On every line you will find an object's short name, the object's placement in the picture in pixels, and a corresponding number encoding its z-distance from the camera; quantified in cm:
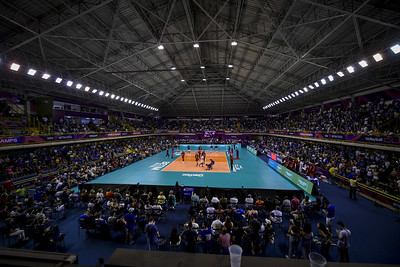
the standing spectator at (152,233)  664
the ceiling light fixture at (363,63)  1405
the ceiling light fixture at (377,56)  1263
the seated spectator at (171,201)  1079
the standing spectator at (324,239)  625
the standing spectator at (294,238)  621
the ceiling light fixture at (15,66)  1420
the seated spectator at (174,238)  645
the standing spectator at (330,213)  839
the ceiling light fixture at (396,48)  1122
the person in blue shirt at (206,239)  648
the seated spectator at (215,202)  1029
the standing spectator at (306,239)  581
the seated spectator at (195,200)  1070
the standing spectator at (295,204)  991
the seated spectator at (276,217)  835
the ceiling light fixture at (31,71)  1577
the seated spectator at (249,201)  1005
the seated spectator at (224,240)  608
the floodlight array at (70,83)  1437
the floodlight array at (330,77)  1152
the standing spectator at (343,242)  617
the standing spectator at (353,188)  1252
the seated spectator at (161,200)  1021
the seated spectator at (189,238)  616
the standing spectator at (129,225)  778
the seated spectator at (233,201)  1020
